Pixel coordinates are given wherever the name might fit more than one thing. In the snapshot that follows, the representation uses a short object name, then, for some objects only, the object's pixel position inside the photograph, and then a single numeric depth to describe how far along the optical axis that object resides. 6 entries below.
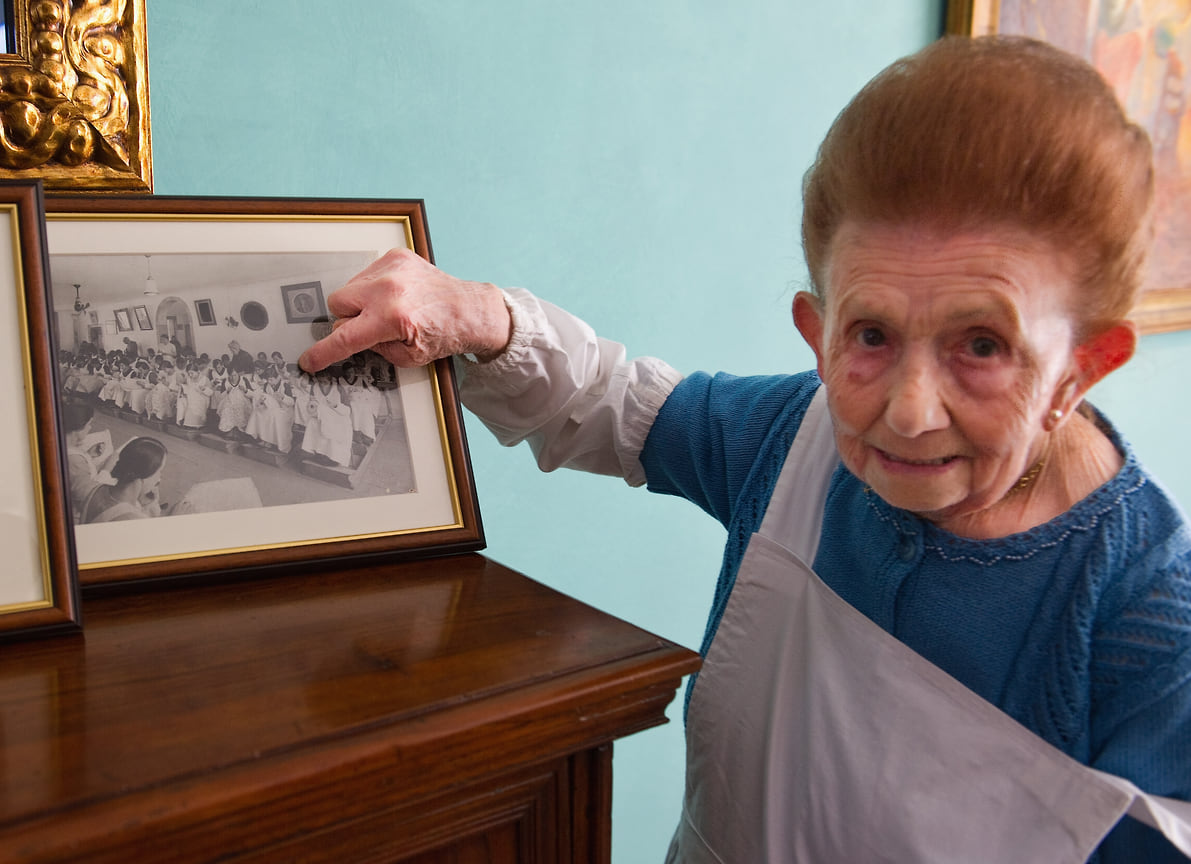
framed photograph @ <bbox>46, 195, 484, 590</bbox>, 0.67
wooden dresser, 0.43
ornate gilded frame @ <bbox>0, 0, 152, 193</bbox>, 0.80
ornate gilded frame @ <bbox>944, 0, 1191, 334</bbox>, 1.75
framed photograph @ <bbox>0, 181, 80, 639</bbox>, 0.58
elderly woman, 0.64
